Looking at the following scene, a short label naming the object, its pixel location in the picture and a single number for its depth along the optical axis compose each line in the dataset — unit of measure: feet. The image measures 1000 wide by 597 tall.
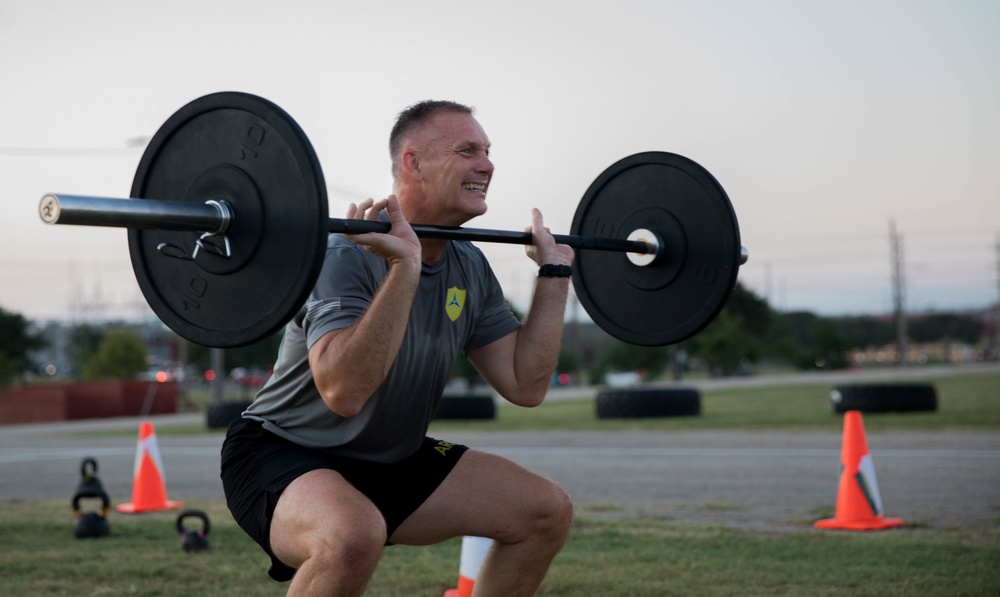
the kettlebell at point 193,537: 18.28
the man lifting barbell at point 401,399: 8.69
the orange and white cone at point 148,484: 25.50
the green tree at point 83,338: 195.62
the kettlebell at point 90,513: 20.13
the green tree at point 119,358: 120.06
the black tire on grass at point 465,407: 56.18
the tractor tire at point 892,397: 47.80
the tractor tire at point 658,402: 52.47
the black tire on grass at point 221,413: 54.54
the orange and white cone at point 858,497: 20.02
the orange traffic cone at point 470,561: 13.51
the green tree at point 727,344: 149.18
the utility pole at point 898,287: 178.09
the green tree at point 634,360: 171.63
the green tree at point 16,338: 130.72
